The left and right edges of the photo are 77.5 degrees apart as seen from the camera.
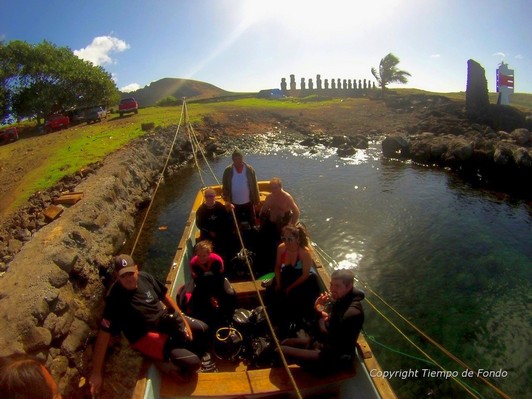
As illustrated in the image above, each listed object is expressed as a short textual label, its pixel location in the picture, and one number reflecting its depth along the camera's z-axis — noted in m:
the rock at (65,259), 8.81
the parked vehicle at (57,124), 30.68
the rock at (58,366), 6.49
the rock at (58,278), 8.11
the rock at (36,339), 6.32
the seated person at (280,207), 8.24
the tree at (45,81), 32.81
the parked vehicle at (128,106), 35.72
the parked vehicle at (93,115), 32.78
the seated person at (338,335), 4.29
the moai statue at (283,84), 70.94
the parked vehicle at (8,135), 27.89
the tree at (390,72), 61.24
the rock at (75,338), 7.24
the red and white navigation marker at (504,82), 32.94
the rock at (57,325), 7.09
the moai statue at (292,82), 71.25
